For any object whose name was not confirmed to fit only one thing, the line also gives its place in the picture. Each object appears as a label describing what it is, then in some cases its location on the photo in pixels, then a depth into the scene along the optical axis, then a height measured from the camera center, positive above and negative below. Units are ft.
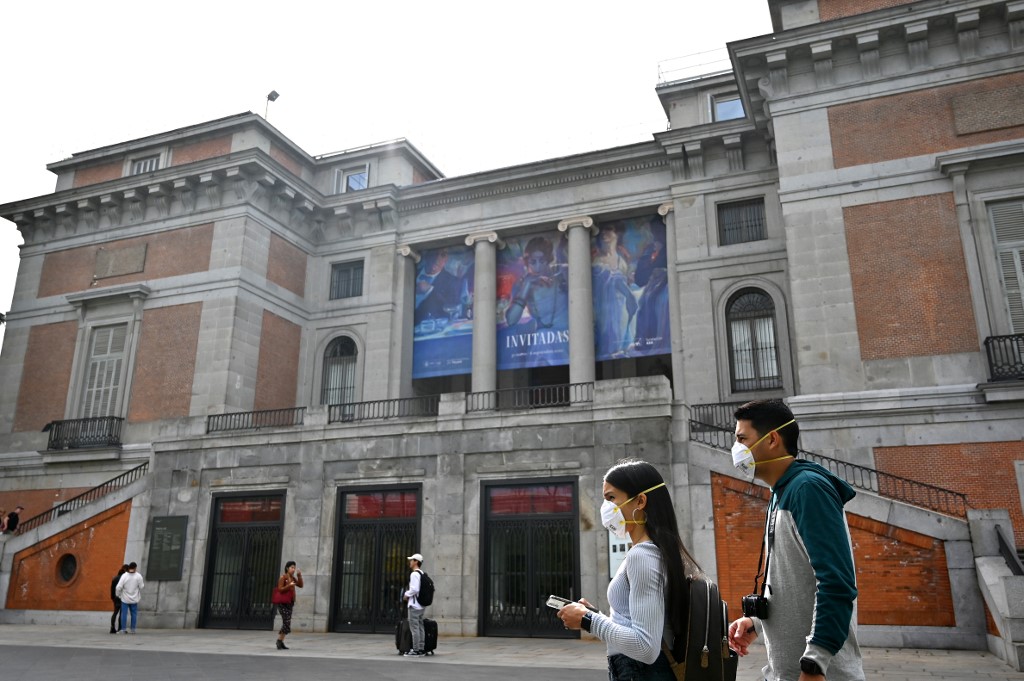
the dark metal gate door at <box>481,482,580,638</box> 56.03 +1.21
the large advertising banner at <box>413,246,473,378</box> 93.86 +30.26
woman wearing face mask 11.24 -0.23
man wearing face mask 10.07 +0.16
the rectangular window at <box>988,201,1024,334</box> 61.98 +24.54
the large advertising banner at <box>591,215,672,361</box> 84.94 +29.94
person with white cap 46.01 -1.92
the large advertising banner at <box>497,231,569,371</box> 89.20 +30.14
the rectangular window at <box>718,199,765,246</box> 82.43 +35.42
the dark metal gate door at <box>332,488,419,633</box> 60.90 +1.33
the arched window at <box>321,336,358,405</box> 96.22 +23.85
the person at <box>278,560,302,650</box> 48.75 -0.63
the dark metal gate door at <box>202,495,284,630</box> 65.05 +1.04
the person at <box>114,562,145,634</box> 61.57 -0.97
